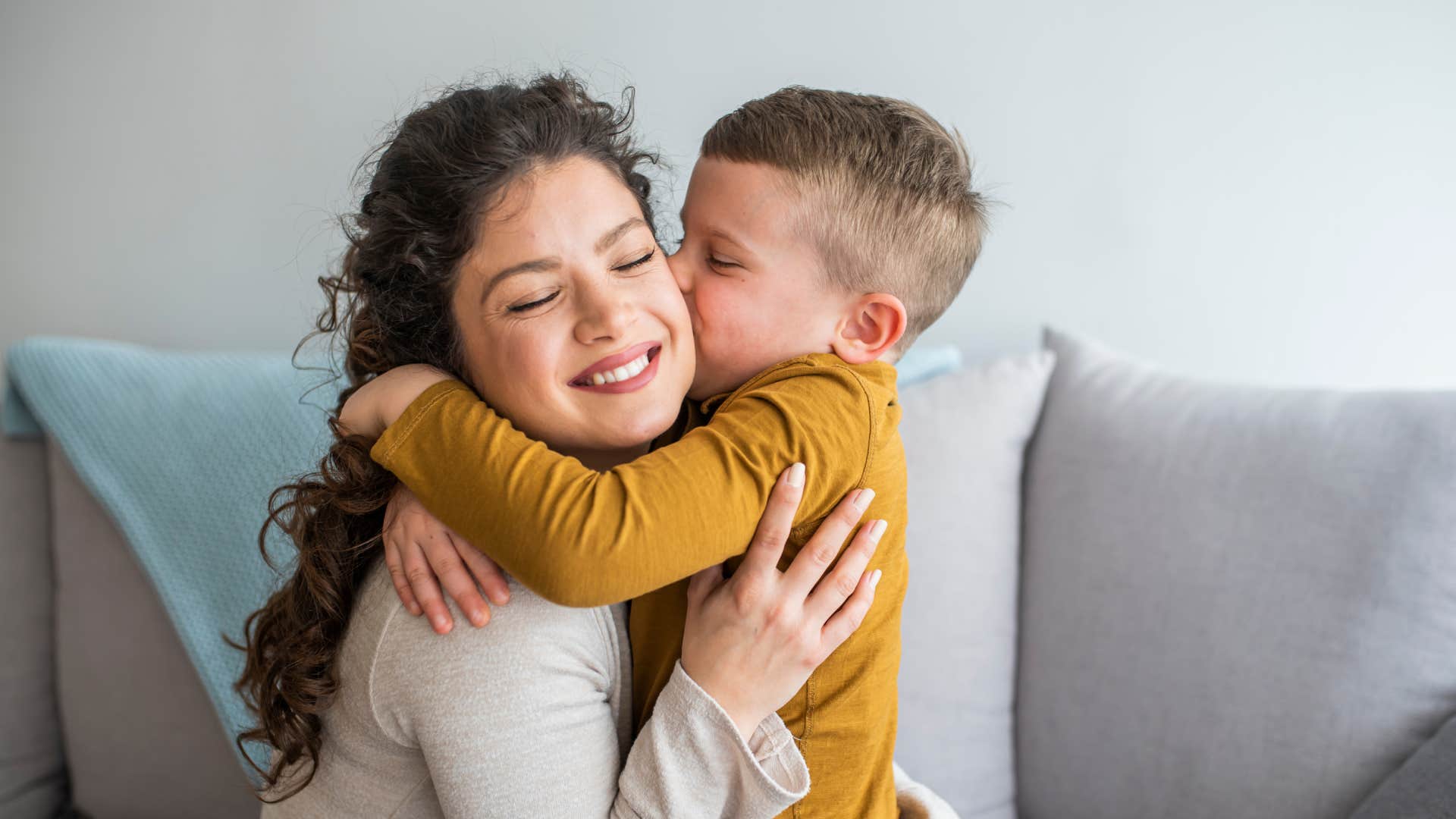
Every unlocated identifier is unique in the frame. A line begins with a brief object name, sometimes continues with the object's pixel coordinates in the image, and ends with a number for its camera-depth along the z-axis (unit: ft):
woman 3.17
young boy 3.05
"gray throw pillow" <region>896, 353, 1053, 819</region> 5.57
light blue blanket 5.20
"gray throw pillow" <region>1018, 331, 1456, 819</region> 4.66
